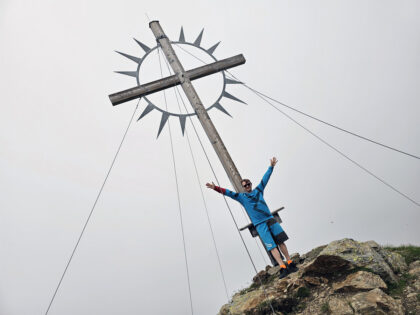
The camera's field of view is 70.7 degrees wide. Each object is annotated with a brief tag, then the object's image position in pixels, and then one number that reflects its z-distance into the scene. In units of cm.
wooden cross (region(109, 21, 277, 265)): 638
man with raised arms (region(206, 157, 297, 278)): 538
